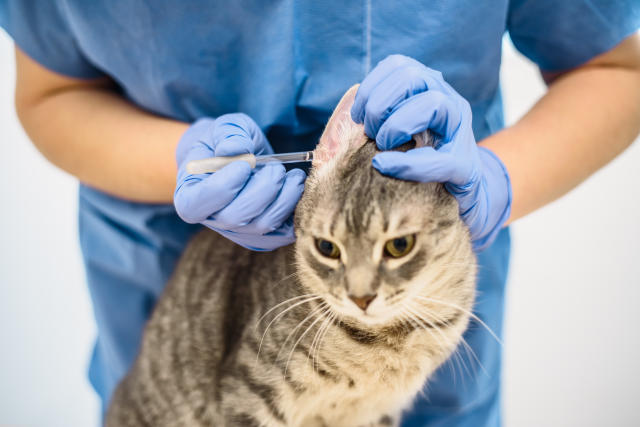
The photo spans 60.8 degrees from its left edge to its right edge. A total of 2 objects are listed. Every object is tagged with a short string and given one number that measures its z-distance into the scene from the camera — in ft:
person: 2.37
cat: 2.24
